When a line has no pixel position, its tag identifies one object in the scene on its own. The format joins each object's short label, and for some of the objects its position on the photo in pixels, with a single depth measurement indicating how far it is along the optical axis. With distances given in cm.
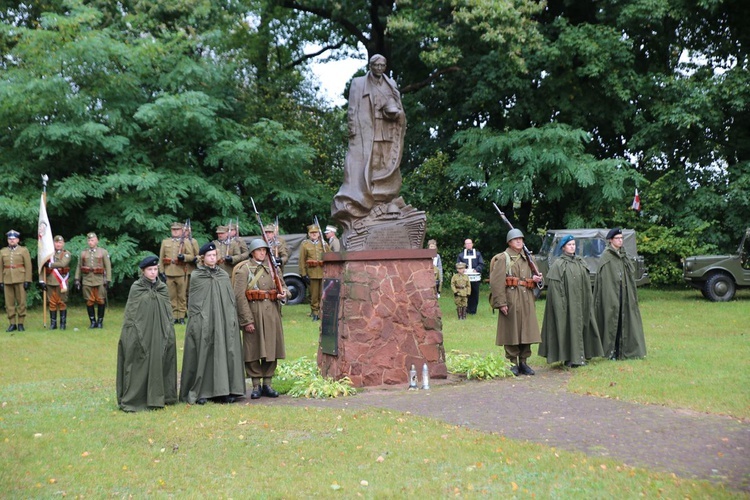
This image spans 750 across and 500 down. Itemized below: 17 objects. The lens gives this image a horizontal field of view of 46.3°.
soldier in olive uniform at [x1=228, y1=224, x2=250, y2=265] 1909
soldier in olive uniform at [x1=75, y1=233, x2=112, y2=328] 1884
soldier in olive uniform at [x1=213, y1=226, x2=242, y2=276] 1908
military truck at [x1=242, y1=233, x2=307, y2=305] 2359
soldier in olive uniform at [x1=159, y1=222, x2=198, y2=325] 1920
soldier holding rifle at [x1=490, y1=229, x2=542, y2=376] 1221
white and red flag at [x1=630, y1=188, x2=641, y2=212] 2558
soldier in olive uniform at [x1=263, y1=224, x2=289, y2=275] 1909
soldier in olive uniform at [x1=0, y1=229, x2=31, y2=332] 1864
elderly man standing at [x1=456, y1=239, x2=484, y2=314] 2012
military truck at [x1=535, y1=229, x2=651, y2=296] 2314
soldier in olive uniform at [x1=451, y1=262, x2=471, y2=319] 1947
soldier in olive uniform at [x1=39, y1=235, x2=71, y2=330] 1870
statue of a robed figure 1187
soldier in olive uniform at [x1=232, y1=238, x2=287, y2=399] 1075
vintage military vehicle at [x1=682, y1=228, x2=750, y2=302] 2222
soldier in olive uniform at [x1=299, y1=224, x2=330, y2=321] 1969
